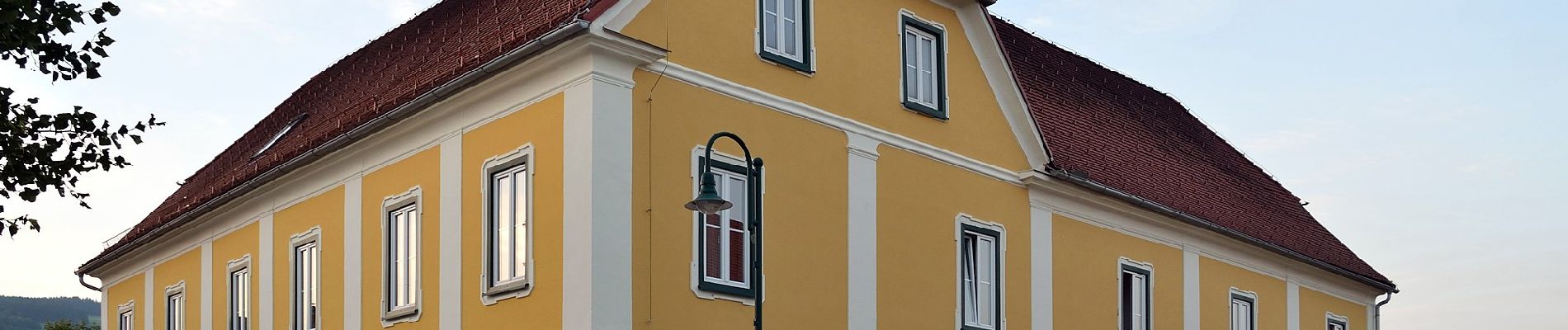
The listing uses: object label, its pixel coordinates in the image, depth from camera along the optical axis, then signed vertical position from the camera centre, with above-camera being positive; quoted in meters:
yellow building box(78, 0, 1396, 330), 18.19 +3.79
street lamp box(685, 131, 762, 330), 15.76 +2.63
